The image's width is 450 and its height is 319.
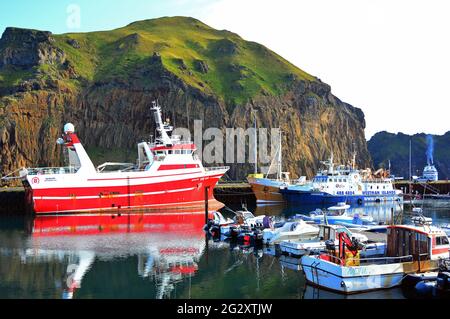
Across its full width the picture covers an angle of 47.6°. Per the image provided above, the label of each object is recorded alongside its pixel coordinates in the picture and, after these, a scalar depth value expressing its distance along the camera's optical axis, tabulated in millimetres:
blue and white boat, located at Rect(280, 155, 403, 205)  74375
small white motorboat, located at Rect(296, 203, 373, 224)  44406
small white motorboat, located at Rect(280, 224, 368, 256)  31547
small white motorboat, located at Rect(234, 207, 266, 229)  40200
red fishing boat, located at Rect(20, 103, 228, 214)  56781
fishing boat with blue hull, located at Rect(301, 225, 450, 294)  22703
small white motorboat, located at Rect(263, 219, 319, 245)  35469
